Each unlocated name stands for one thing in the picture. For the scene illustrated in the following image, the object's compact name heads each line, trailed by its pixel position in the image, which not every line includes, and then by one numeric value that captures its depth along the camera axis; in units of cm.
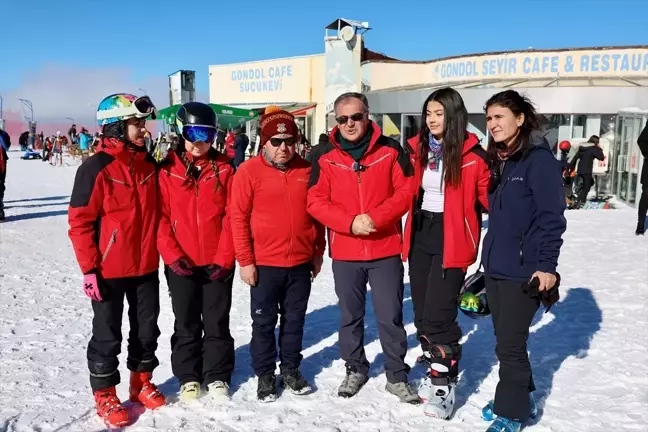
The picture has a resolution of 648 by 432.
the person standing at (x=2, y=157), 1027
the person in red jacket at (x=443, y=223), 321
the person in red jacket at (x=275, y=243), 334
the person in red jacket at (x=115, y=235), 304
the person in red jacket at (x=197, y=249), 329
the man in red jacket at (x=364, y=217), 329
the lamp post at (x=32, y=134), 3769
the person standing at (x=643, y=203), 856
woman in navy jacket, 274
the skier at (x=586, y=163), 1243
